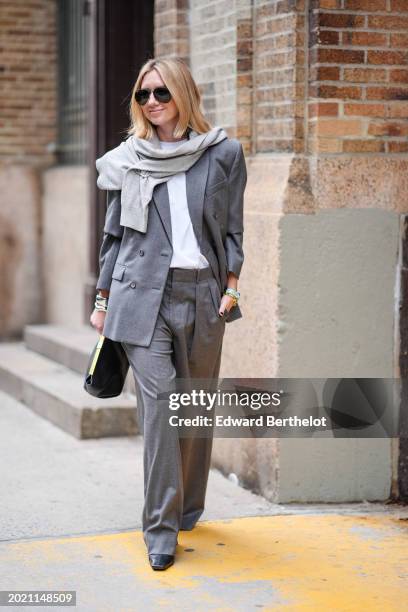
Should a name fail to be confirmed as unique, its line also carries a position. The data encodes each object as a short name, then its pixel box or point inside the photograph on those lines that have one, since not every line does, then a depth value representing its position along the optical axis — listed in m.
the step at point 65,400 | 10.88
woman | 7.31
